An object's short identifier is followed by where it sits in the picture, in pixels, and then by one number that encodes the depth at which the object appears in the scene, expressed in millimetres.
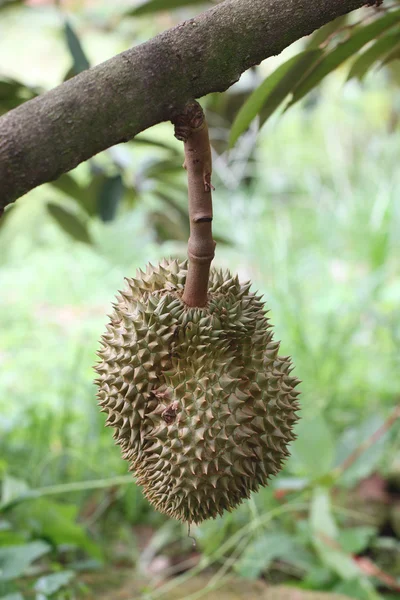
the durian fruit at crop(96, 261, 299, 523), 1120
